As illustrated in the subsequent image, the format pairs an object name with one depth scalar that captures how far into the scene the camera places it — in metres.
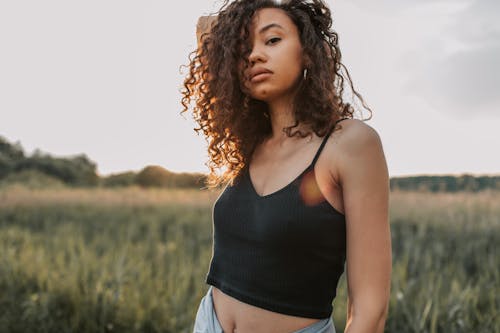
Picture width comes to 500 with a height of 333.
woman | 1.38
